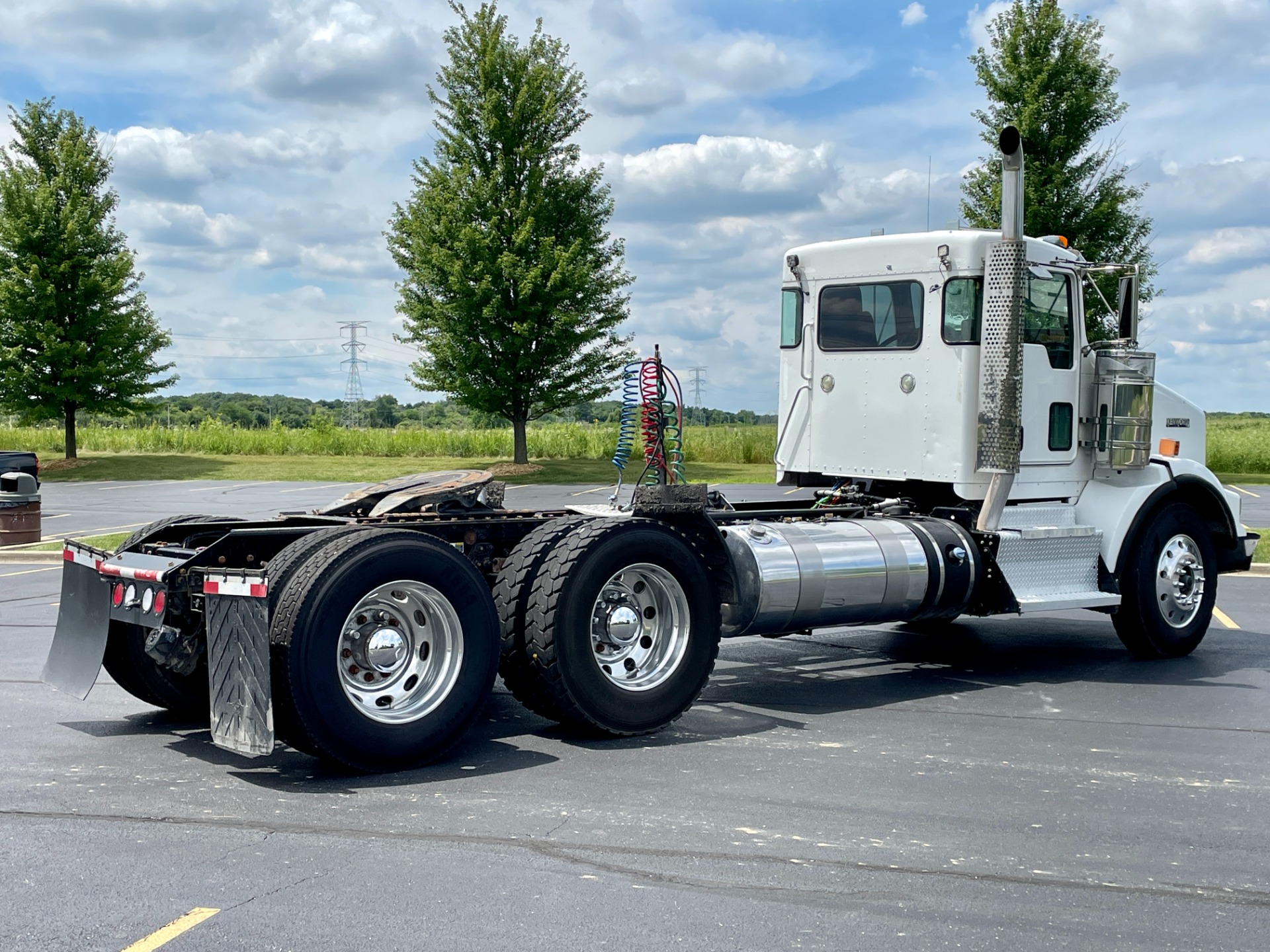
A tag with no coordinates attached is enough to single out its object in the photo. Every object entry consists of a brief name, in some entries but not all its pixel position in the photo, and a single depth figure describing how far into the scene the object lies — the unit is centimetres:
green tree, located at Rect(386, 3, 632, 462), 3338
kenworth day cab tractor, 619
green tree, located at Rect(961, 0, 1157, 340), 2903
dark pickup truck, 1886
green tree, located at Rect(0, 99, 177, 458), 3716
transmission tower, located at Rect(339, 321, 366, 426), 5700
